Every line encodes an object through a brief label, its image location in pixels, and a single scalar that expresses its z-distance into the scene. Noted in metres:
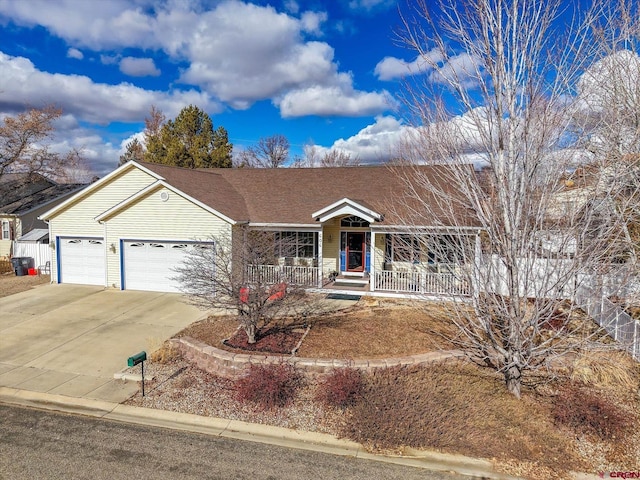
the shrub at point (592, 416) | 6.27
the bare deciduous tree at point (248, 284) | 9.16
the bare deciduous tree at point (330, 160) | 45.47
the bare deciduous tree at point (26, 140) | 25.44
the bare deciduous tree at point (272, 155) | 49.50
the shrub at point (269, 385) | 7.12
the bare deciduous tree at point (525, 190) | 6.45
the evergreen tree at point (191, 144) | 31.12
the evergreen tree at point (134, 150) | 42.53
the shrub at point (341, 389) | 6.96
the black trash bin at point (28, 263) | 19.78
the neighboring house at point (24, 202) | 23.83
